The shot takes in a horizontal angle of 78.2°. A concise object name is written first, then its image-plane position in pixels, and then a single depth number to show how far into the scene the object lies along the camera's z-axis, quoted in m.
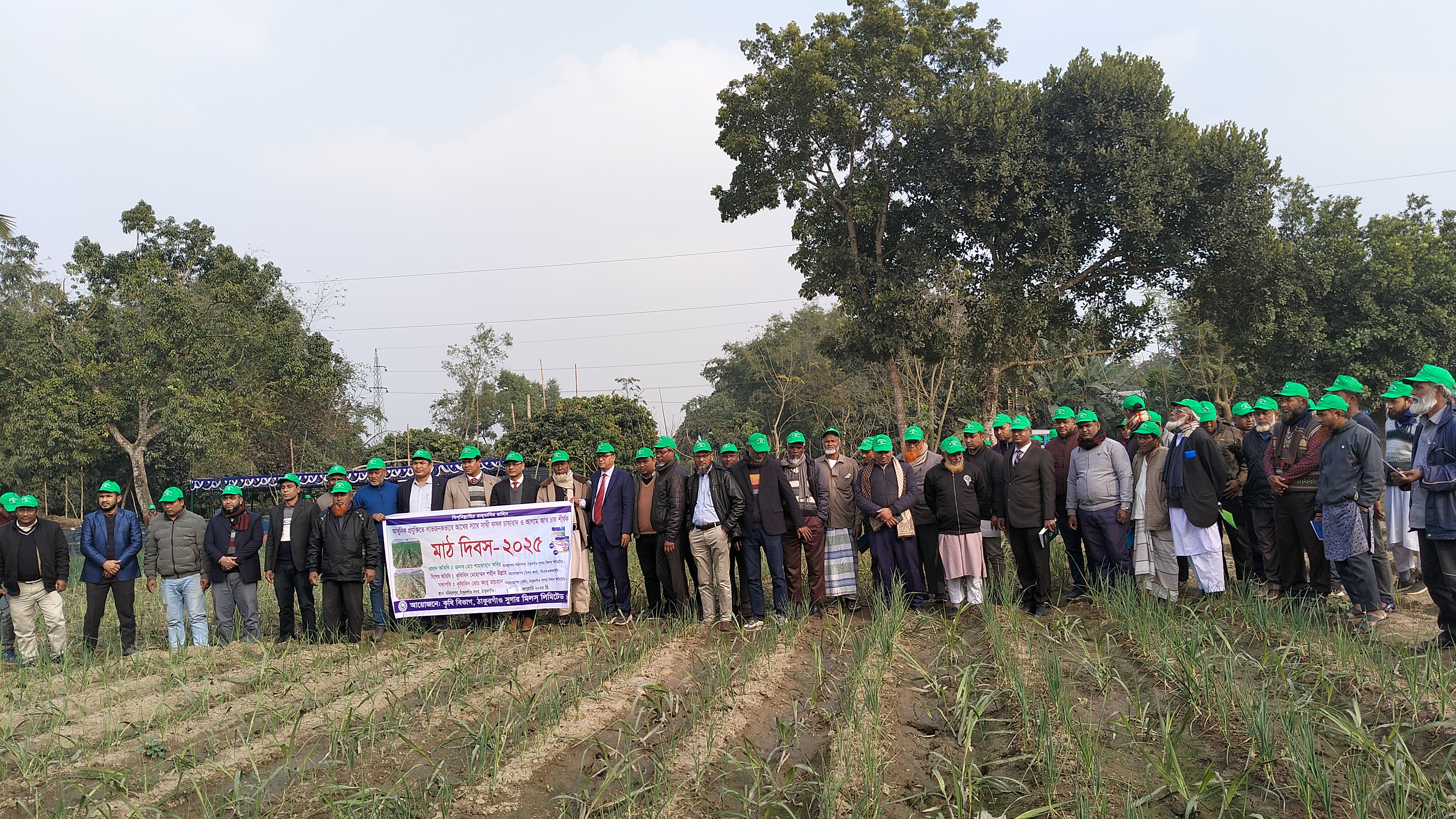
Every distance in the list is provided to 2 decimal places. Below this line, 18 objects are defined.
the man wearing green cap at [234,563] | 8.59
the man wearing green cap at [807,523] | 8.48
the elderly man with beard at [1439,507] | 5.63
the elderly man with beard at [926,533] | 8.36
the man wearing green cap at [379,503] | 8.59
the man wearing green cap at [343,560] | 8.15
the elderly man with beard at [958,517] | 8.09
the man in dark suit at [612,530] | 8.34
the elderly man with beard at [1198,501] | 7.23
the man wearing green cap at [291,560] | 8.38
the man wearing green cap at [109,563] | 8.49
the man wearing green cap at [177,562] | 8.50
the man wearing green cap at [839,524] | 8.58
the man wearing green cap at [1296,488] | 7.03
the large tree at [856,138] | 19.97
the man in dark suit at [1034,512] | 7.90
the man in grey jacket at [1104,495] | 7.72
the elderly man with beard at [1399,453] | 6.77
